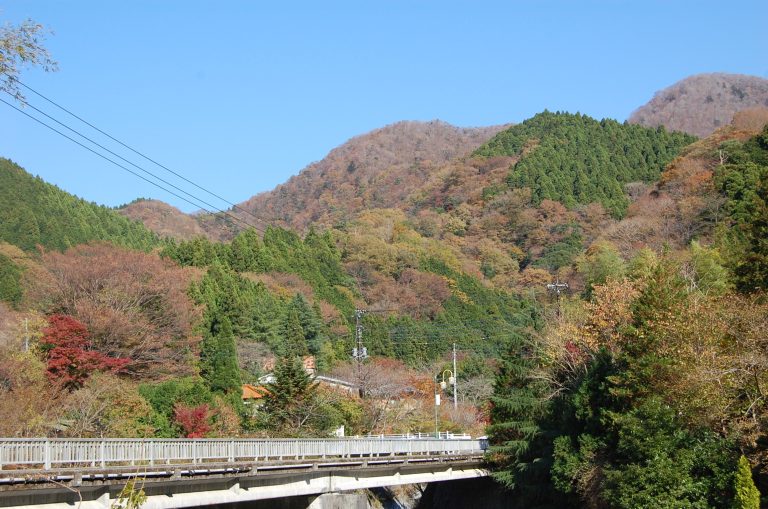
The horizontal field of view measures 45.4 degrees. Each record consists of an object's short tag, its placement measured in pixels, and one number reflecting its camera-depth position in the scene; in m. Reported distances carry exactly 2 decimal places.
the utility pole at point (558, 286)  46.38
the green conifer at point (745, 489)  22.15
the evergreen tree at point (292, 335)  65.69
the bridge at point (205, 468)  17.52
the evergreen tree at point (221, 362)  47.75
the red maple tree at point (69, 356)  39.69
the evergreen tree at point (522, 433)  35.41
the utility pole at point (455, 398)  58.08
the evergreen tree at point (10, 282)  58.22
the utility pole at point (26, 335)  40.97
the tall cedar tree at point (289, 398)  40.91
